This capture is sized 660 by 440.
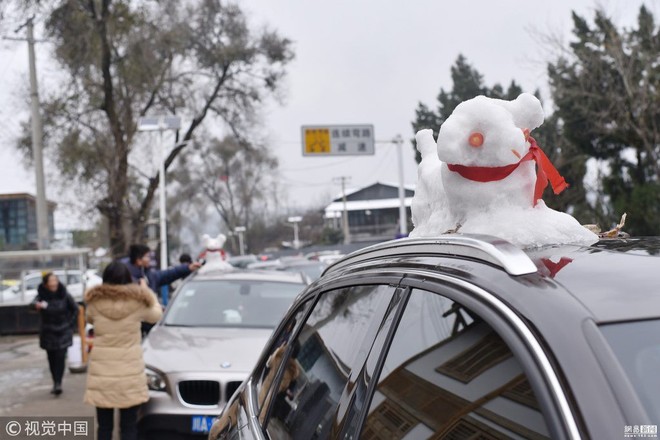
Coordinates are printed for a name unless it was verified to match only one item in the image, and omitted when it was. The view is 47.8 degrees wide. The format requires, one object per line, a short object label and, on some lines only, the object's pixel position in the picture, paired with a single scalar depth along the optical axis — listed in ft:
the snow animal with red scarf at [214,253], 35.42
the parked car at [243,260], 120.24
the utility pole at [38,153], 55.47
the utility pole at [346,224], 157.81
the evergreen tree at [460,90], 63.29
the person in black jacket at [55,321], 29.45
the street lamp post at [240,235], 220.43
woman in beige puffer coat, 17.20
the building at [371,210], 117.70
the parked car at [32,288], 55.26
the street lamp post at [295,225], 253.88
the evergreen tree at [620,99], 54.19
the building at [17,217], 87.77
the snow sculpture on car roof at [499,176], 6.68
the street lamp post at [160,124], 59.36
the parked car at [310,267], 59.36
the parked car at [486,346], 3.84
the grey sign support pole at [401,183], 69.28
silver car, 18.29
